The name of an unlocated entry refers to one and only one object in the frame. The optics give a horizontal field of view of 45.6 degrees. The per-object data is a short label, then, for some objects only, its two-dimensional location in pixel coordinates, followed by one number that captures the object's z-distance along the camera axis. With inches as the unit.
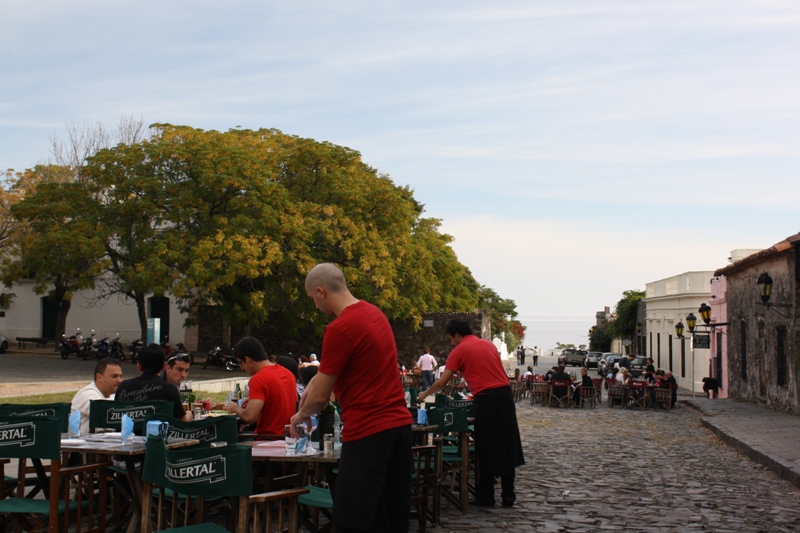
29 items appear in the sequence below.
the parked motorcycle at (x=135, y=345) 1543.3
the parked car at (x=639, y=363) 1546.0
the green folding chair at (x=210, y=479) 190.1
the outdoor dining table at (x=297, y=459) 242.3
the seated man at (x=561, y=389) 1041.5
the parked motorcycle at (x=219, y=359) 1451.8
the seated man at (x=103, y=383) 323.5
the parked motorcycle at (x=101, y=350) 1541.6
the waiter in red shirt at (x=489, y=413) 354.3
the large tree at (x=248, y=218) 1242.6
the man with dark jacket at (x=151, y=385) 320.5
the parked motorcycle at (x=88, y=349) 1532.1
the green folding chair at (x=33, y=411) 280.2
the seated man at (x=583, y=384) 1044.5
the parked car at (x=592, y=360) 2383.7
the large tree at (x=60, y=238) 1239.5
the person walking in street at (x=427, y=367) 1219.9
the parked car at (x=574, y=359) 2652.6
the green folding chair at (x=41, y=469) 231.3
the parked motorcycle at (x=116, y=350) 1525.6
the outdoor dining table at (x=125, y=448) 250.4
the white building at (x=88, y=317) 1828.2
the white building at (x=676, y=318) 1517.0
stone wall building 810.6
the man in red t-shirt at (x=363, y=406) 191.8
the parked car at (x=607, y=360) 1892.2
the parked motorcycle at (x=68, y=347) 1519.4
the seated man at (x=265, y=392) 315.6
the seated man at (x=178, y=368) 388.2
